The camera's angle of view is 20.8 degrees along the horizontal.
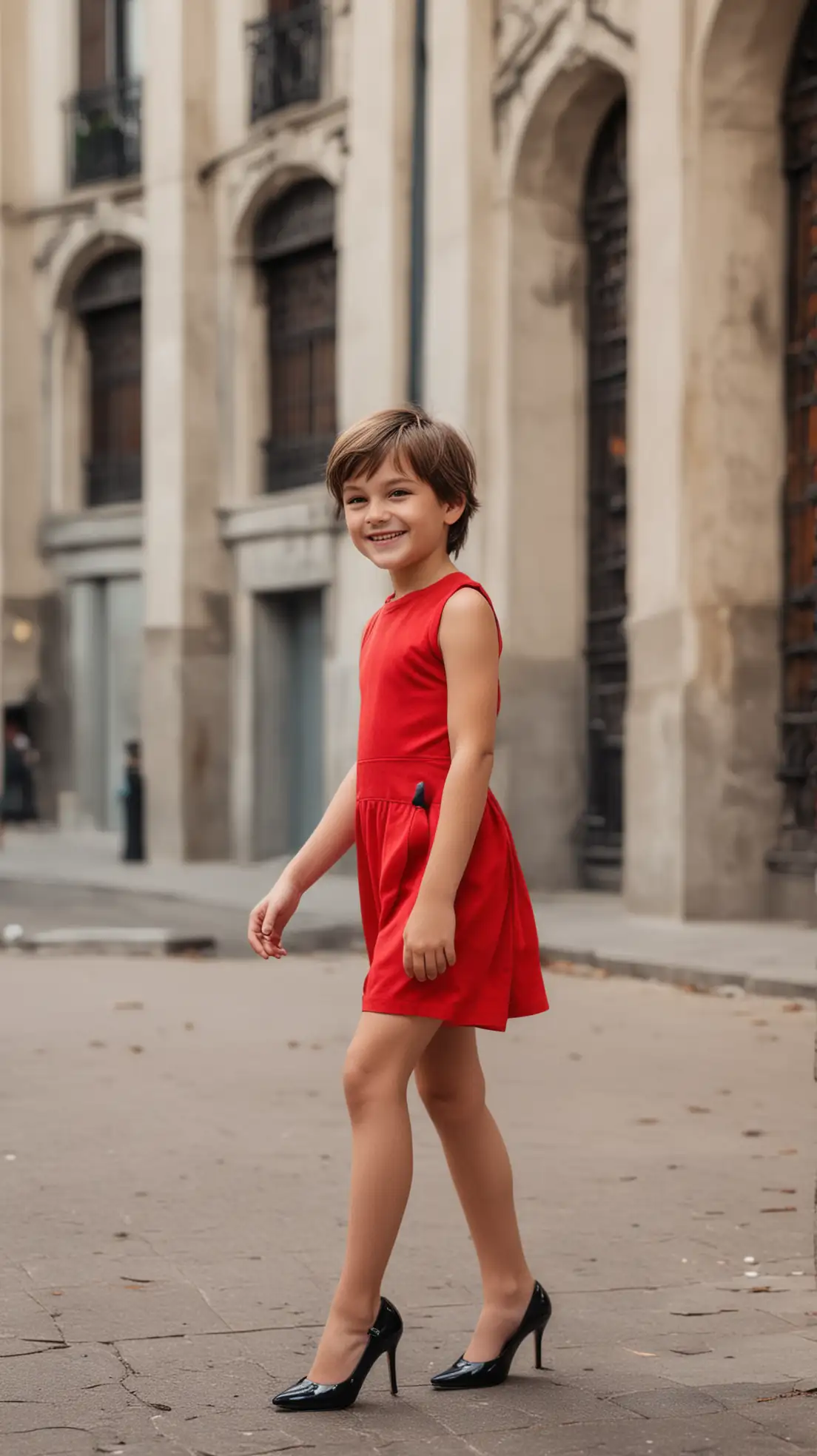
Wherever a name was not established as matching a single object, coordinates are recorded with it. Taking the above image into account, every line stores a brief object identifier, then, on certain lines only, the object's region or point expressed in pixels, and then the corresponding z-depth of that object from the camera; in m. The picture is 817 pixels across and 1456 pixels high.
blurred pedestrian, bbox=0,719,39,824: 30.12
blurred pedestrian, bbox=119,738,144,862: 25.97
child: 4.09
